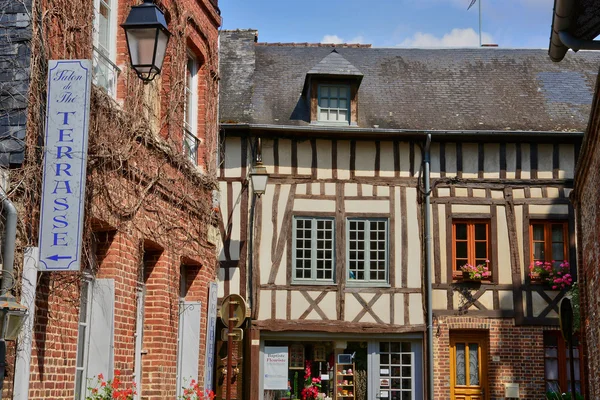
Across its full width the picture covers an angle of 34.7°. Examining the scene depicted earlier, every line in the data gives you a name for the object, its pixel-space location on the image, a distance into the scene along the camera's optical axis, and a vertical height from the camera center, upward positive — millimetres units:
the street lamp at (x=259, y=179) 14602 +3214
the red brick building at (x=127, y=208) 7066 +1694
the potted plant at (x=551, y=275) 16125 +2029
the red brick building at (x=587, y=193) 6836 +2241
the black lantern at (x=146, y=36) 6703 +2458
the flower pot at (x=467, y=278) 16141 +1960
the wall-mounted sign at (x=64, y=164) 6758 +1602
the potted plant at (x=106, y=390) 8055 +22
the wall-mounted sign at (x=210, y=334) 11812 +739
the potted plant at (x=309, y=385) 16188 +162
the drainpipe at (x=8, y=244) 6262 +952
